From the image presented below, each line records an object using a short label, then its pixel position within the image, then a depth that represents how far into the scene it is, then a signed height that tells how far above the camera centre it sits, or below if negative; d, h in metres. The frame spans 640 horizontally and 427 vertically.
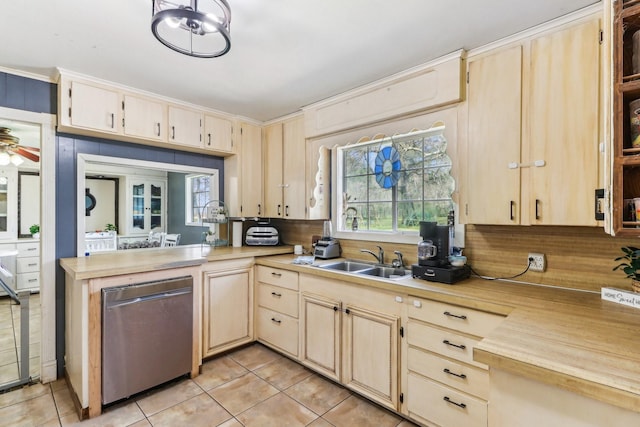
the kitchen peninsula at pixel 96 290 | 2.02 -0.54
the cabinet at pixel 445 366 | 1.65 -0.87
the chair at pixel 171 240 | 3.27 -0.29
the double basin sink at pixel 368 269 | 2.49 -0.48
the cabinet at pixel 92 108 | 2.36 +0.82
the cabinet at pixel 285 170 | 3.23 +0.46
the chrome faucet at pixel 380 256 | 2.70 -0.38
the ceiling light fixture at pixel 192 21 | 1.31 +0.91
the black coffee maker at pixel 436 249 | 2.06 -0.24
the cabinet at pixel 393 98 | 2.07 +0.88
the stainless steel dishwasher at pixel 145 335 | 2.08 -0.88
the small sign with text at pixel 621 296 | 1.49 -0.42
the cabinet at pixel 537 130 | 1.61 +0.46
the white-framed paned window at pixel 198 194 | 3.45 +0.21
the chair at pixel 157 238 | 3.19 -0.26
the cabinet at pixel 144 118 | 2.63 +0.82
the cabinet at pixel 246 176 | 3.45 +0.40
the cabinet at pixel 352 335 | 2.03 -0.89
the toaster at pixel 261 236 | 3.48 -0.27
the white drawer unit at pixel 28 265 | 4.64 -0.79
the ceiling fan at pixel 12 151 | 3.45 +0.79
